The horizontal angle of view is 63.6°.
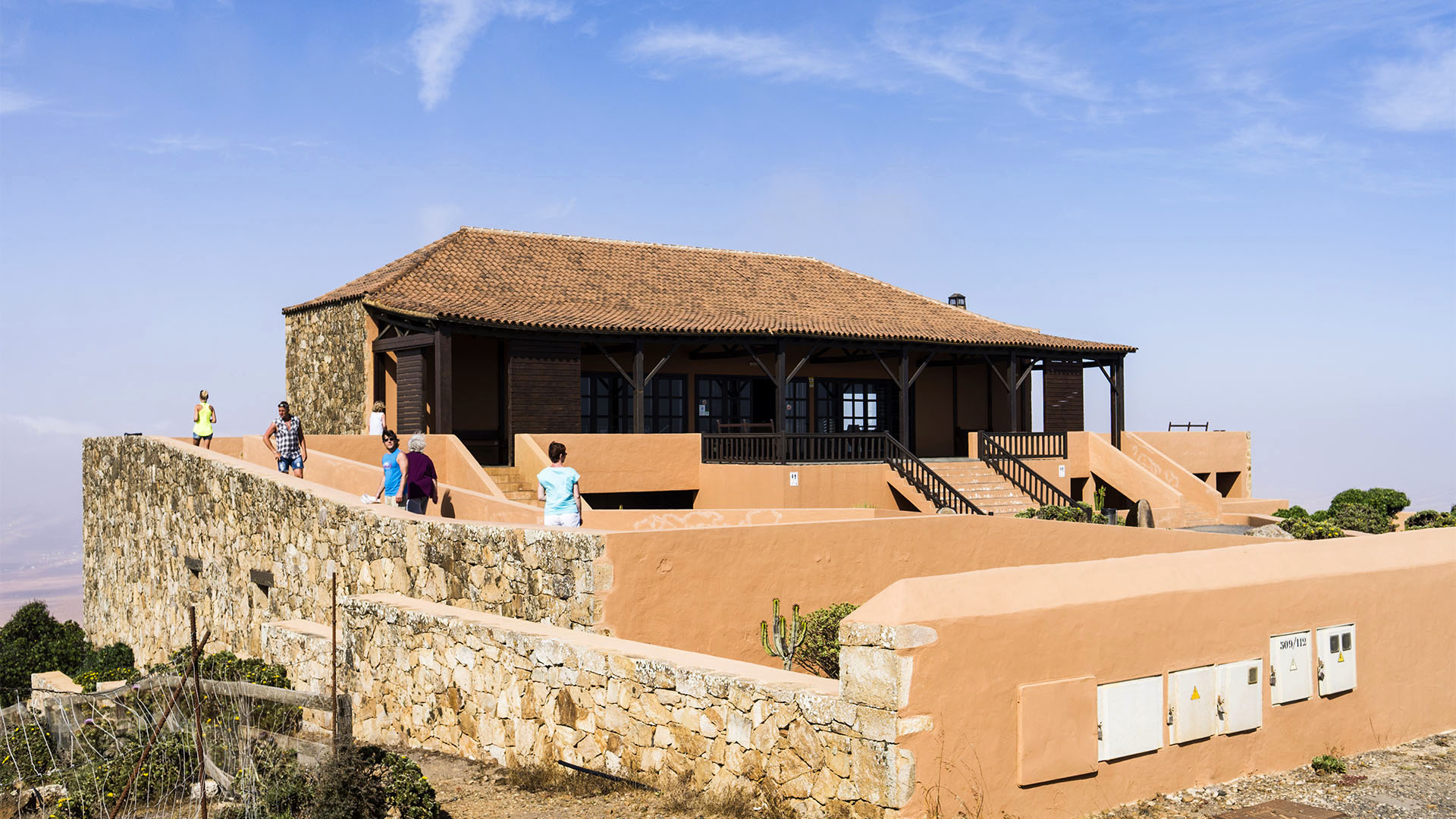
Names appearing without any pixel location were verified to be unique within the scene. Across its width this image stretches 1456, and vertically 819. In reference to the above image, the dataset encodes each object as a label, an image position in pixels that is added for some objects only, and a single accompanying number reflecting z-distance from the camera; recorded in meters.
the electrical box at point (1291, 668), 7.64
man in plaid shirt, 16.14
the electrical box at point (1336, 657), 8.00
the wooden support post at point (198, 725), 5.60
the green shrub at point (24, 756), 8.62
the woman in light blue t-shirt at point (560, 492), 11.23
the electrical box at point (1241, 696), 7.21
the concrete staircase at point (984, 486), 22.34
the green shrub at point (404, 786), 6.56
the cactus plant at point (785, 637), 10.74
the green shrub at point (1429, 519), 18.09
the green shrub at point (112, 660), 19.45
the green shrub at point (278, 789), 6.47
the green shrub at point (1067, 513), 19.56
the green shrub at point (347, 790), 6.29
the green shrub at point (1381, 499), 24.91
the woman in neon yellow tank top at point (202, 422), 19.17
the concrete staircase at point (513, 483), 19.12
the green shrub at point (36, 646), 19.78
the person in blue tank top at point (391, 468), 13.04
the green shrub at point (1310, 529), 16.75
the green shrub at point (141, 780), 7.23
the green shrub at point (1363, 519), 18.47
